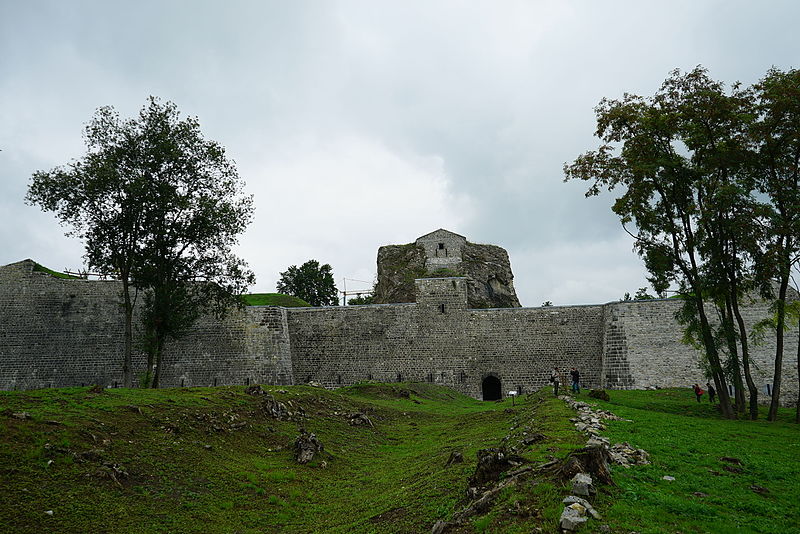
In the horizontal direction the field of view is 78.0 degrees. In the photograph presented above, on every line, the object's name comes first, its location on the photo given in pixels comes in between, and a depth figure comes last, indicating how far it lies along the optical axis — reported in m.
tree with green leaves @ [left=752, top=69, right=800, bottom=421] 18.56
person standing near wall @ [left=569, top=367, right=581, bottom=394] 22.67
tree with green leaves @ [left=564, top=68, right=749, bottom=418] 19.83
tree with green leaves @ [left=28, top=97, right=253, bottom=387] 23.59
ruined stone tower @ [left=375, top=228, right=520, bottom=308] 47.69
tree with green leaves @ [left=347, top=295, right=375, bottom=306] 64.91
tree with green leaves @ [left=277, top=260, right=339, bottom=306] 65.06
